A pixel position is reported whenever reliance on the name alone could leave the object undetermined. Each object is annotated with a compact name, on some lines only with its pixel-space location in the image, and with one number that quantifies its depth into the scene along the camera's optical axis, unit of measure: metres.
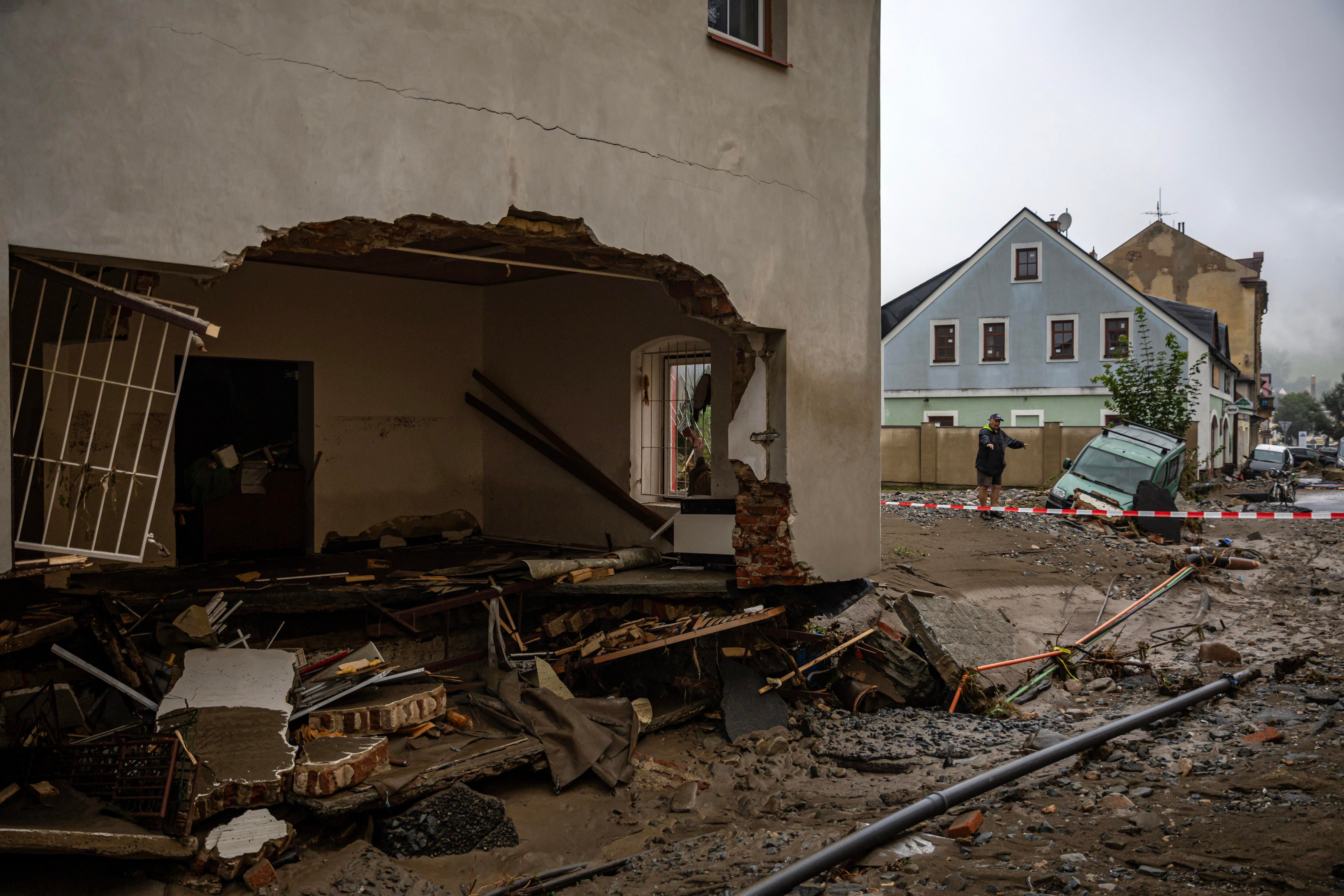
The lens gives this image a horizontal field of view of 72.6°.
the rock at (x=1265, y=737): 6.04
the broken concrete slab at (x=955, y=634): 8.16
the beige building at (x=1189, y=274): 38.00
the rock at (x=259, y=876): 4.96
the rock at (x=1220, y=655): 8.47
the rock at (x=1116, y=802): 5.14
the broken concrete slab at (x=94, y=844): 4.54
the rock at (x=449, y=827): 5.57
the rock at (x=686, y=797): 6.31
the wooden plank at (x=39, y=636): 5.68
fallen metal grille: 4.83
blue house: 28.88
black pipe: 4.32
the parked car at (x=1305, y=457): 39.53
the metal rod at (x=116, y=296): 4.62
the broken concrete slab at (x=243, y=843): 5.01
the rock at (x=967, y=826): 4.90
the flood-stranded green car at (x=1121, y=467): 16.09
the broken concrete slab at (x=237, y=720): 5.28
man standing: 15.73
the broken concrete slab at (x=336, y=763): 5.44
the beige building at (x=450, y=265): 4.89
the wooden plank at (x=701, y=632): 7.55
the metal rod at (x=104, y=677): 5.86
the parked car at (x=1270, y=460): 34.95
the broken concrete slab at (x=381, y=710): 6.16
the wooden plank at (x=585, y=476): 9.70
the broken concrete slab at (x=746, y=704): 7.66
